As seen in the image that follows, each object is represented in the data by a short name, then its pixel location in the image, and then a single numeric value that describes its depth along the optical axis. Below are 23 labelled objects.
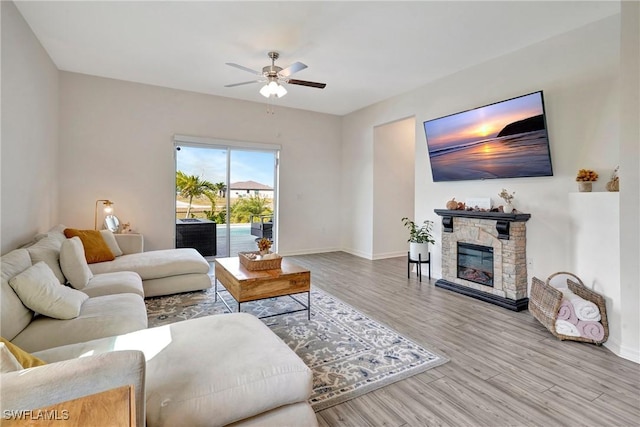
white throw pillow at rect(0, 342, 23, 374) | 1.01
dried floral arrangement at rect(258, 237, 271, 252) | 3.51
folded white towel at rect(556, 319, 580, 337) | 2.66
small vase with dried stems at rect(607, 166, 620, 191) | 2.74
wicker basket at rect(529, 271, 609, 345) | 2.63
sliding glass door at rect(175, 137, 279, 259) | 5.61
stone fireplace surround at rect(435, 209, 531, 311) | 3.56
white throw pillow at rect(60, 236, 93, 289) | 2.64
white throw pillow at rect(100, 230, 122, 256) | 3.96
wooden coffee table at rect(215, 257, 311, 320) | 2.83
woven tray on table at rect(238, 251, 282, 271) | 3.16
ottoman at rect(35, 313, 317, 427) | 1.26
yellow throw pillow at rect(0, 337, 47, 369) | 1.23
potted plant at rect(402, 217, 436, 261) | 4.69
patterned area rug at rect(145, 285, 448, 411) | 2.11
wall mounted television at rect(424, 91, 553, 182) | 3.43
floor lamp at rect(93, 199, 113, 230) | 4.66
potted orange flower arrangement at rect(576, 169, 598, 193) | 3.02
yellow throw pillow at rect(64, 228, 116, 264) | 3.59
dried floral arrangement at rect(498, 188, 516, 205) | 3.77
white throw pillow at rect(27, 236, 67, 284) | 2.54
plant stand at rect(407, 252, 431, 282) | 4.70
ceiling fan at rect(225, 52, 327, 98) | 3.66
